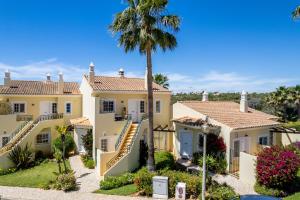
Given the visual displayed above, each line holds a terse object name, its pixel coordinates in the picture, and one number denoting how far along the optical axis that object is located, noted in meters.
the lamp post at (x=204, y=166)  11.56
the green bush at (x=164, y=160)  18.92
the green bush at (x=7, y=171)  19.58
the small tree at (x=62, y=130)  19.13
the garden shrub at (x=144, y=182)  14.84
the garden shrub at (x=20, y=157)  20.55
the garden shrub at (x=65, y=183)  15.89
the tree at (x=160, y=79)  34.40
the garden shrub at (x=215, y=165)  18.44
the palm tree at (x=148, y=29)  16.84
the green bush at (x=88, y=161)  20.25
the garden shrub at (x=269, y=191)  14.74
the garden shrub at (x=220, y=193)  13.13
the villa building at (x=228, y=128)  19.16
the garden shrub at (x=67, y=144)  22.99
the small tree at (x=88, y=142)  21.60
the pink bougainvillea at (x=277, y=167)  14.68
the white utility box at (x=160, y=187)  14.35
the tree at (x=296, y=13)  18.70
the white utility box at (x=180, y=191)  13.93
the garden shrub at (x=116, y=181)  15.98
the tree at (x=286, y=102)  38.89
